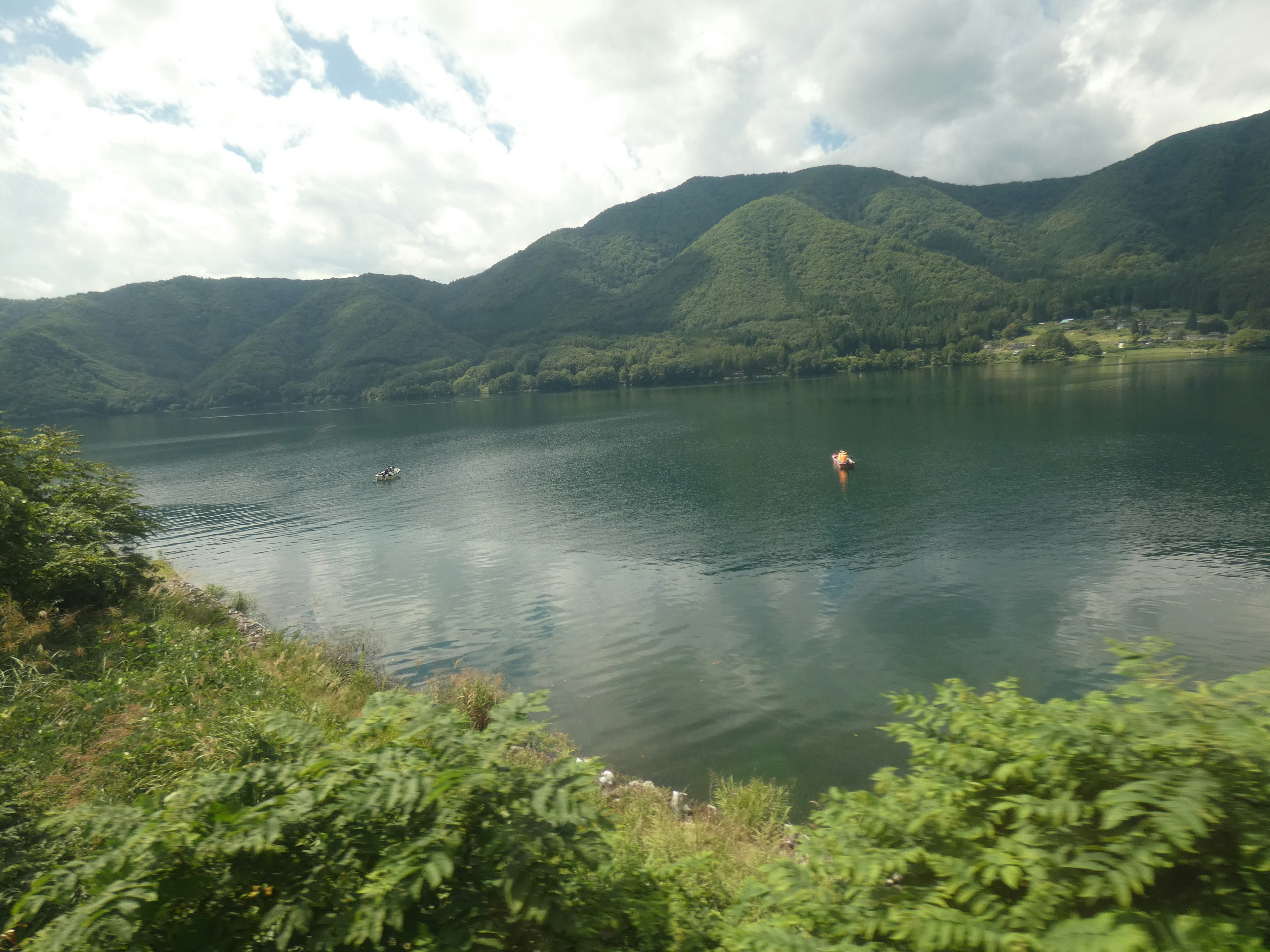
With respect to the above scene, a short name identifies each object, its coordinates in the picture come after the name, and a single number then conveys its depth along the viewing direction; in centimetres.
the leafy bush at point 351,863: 414
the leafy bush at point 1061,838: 369
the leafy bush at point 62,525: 1808
